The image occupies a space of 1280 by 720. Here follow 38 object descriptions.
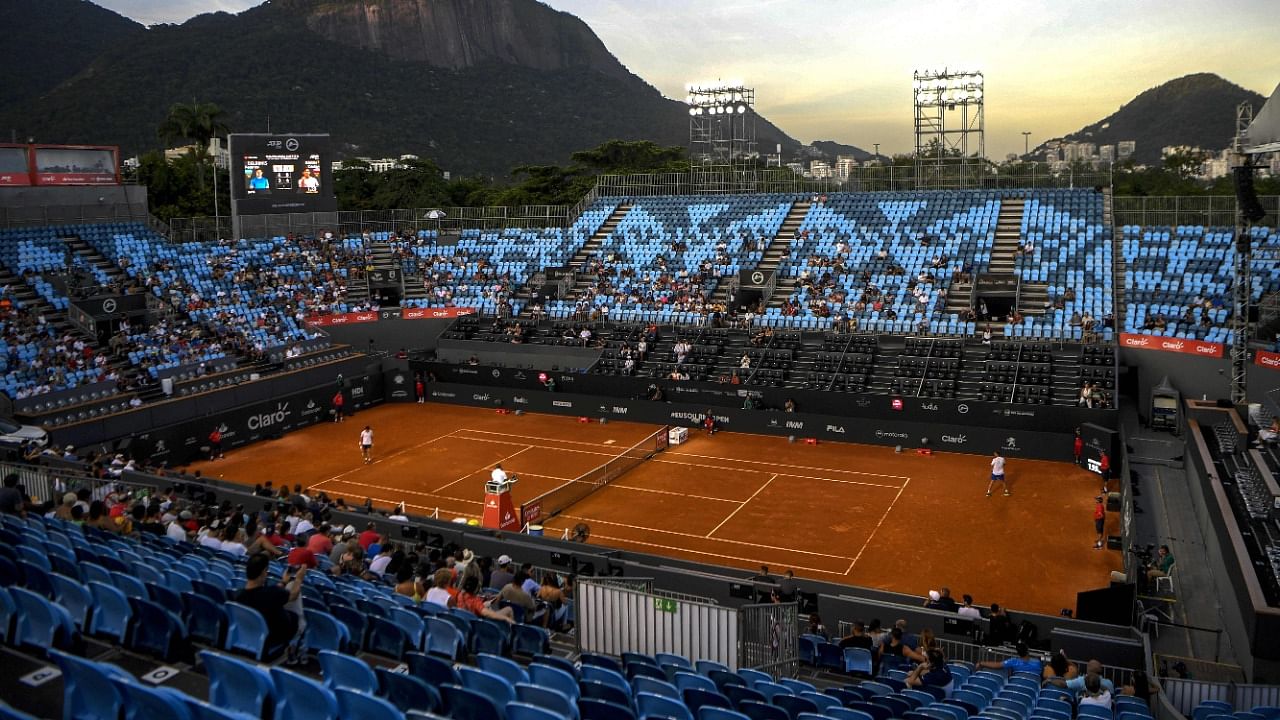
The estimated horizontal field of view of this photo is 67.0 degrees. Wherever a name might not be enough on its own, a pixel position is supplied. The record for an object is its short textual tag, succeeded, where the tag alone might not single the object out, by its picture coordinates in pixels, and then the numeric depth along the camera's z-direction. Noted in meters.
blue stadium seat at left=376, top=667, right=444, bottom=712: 7.72
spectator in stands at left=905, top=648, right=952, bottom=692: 12.75
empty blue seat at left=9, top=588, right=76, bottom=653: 8.75
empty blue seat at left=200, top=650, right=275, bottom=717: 7.29
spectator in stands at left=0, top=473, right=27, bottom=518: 14.53
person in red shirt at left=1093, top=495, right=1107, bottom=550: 24.41
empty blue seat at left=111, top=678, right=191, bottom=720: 6.44
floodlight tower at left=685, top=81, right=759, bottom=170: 66.31
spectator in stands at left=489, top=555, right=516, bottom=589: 15.10
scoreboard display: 50.03
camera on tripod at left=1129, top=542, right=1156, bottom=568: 20.92
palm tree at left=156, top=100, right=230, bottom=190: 76.06
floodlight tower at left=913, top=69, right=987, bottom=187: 53.44
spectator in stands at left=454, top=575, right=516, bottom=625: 11.88
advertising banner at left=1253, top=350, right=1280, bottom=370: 30.72
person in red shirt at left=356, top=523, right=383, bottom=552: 18.09
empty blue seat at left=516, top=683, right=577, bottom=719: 7.61
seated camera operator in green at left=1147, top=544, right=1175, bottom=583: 19.97
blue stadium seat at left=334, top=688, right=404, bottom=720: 6.76
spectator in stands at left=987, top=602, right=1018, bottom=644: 16.59
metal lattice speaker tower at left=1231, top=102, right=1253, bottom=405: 28.08
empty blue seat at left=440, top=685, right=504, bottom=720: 7.39
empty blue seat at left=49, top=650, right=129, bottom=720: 6.88
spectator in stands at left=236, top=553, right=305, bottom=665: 9.48
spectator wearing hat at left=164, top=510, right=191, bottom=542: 15.38
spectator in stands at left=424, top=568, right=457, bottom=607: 12.79
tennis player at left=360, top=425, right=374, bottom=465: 33.47
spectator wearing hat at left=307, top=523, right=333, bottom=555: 16.47
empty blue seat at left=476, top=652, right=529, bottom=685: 8.88
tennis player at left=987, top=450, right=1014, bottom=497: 28.61
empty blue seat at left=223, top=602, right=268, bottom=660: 9.44
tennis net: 26.62
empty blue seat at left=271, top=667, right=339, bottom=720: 6.94
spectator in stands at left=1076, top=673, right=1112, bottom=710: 12.00
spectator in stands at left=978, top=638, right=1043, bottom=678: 14.87
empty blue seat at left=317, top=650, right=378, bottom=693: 7.88
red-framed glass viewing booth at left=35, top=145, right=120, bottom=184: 46.97
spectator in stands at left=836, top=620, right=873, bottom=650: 15.13
